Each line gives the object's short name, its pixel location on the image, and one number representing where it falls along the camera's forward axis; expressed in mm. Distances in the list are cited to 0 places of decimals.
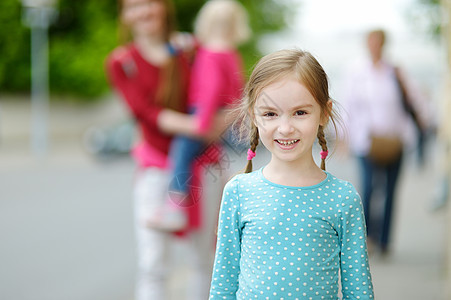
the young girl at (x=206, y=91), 4025
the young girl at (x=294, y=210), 2922
